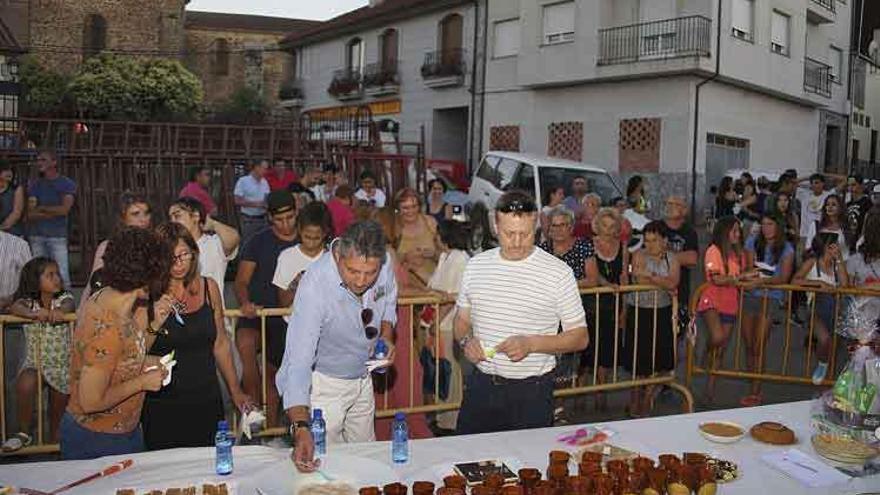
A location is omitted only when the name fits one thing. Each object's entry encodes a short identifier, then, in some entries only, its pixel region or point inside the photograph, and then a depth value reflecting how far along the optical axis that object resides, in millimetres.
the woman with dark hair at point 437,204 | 11148
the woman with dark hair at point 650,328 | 6258
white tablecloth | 2920
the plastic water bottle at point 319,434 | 3223
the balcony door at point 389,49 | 30322
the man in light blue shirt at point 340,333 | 3500
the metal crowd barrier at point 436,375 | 4730
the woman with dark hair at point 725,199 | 14634
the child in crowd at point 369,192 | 11672
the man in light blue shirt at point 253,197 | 11688
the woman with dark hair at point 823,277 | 6762
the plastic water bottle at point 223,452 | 2994
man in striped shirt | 3807
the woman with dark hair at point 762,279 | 6691
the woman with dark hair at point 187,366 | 3840
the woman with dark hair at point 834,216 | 8711
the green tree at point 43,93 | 35281
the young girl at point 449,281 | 5809
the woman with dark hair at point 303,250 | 5340
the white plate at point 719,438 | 3486
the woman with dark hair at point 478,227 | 7471
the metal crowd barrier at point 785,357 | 6327
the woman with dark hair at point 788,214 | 9750
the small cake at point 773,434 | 3529
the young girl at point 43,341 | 4941
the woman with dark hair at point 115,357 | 3111
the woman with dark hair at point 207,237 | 5484
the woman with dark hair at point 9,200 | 8883
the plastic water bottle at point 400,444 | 3188
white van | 14516
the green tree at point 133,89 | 34562
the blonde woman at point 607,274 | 6344
